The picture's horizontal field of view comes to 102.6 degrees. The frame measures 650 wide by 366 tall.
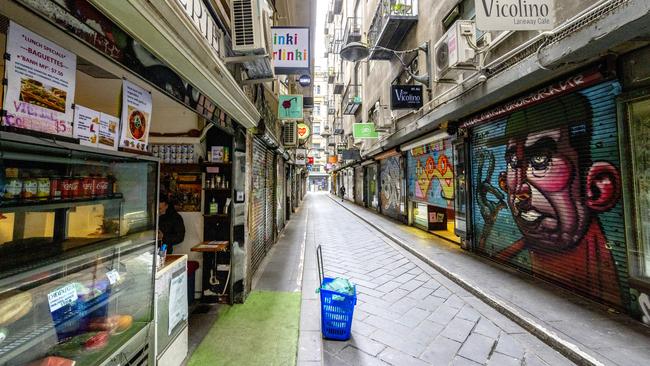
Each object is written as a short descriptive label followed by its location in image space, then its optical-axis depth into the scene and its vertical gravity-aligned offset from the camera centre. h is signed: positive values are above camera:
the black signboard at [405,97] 8.86 +3.25
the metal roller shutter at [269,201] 7.98 -0.29
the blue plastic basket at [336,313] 3.37 -1.58
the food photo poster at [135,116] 2.14 +0.67
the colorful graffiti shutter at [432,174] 8.57 +0.67
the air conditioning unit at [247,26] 3.15 +2.03
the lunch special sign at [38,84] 1.32 +0.60
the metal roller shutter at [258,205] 5.95 -0.31
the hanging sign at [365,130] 12.83 +3.06
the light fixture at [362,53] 8.62 +4.77
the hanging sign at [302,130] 14.76 +3.52
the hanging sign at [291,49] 4.95 +2.76
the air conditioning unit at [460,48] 5.32 +2.98
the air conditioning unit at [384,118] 11.43 +3.28
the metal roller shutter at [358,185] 22.34 +0.62
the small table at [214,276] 4.48 -1.45
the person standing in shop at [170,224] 4.22 -0.52
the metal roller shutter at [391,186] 13.08 +0.31
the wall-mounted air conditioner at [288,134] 10.90 +2.45
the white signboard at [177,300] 2.93 -1.29
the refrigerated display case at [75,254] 1.53 -0.44
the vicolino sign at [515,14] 3.77 +2.59
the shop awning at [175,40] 1.70 +1.21
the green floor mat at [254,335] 3.08 -1.95
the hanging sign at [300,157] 17.98 +2.54
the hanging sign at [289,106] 7.80 +2.62
